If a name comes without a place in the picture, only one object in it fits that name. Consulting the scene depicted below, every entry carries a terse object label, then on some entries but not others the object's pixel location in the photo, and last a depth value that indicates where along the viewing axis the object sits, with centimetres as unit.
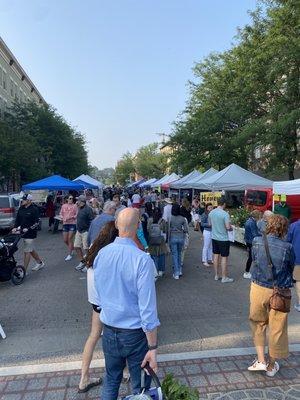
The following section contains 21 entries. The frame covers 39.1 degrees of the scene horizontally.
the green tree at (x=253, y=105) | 1800
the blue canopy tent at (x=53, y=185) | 1886
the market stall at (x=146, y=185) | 3956
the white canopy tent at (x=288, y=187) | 1098
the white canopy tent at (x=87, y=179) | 2530
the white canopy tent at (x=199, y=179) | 1952
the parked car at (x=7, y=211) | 1775
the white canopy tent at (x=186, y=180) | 2238
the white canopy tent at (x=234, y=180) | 1635
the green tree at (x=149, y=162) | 7806
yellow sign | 1722
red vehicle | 1450
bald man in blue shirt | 277
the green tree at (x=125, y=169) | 12204
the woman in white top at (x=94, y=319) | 405
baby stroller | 820
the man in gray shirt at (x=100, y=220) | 619
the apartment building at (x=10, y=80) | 4250
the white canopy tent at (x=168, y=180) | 2952
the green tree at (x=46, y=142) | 3288
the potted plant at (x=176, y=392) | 266
